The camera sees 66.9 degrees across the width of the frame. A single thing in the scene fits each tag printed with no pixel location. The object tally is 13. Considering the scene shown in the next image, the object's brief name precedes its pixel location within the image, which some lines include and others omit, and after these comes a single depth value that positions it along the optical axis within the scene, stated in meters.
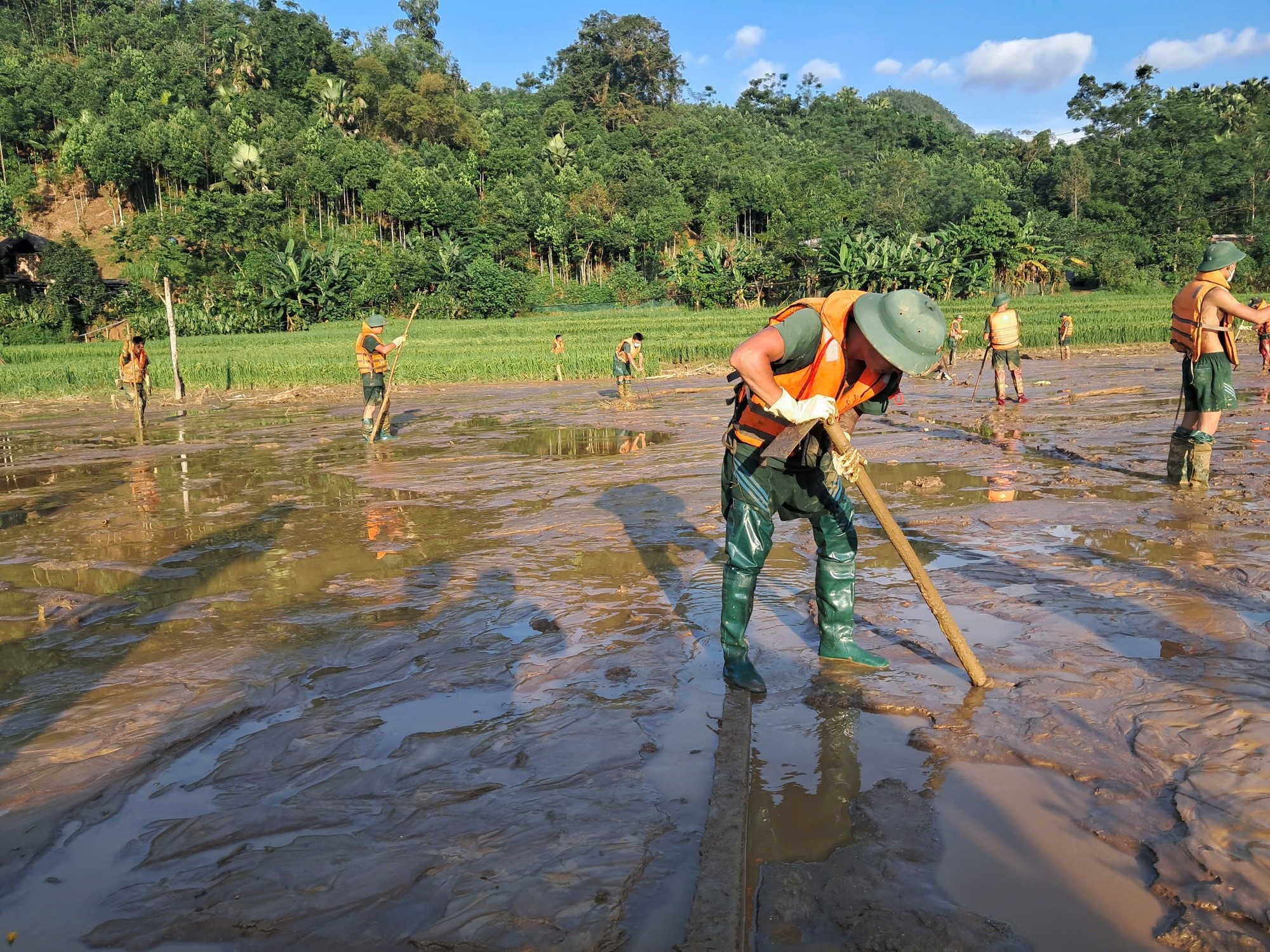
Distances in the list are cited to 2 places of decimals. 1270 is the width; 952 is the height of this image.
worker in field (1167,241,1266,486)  7.05
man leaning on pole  3.63
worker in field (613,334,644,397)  17.48
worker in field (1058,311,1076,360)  24.28
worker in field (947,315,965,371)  21.36
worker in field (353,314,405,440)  12.12
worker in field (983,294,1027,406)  13.70
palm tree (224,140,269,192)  50.41
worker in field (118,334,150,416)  15.39
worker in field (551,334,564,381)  22.81
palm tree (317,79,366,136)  63.91
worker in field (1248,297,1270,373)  17.02
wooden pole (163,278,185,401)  18.11
